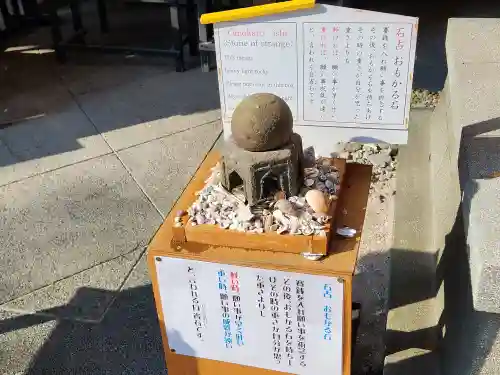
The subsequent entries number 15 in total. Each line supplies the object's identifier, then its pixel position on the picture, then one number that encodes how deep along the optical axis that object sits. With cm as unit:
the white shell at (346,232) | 216
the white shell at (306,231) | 205
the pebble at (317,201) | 212
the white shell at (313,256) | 205
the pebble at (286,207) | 211
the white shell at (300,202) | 216
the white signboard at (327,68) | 263
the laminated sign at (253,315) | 208
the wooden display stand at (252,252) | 204
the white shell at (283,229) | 206
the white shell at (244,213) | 212
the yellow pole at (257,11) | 259
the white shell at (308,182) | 228
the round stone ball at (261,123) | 206
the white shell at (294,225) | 206
